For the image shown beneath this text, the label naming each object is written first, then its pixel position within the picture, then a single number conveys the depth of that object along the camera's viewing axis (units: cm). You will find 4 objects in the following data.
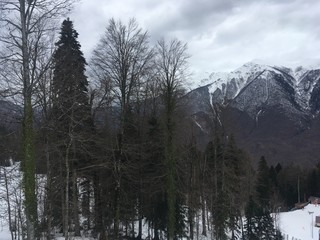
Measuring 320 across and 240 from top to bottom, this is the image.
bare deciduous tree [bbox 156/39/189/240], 1947
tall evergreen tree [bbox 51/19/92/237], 1366
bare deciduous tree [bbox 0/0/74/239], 965
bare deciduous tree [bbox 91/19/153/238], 1718
